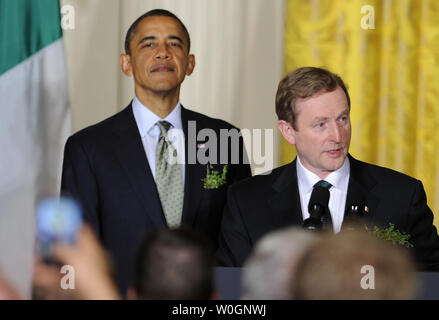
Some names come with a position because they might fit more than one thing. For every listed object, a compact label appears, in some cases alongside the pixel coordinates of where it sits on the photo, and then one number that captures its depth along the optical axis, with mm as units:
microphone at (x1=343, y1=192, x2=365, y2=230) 4199
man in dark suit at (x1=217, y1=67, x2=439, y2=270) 5293
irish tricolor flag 7363
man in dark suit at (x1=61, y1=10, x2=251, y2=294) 6223
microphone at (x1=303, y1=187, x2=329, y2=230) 3957
